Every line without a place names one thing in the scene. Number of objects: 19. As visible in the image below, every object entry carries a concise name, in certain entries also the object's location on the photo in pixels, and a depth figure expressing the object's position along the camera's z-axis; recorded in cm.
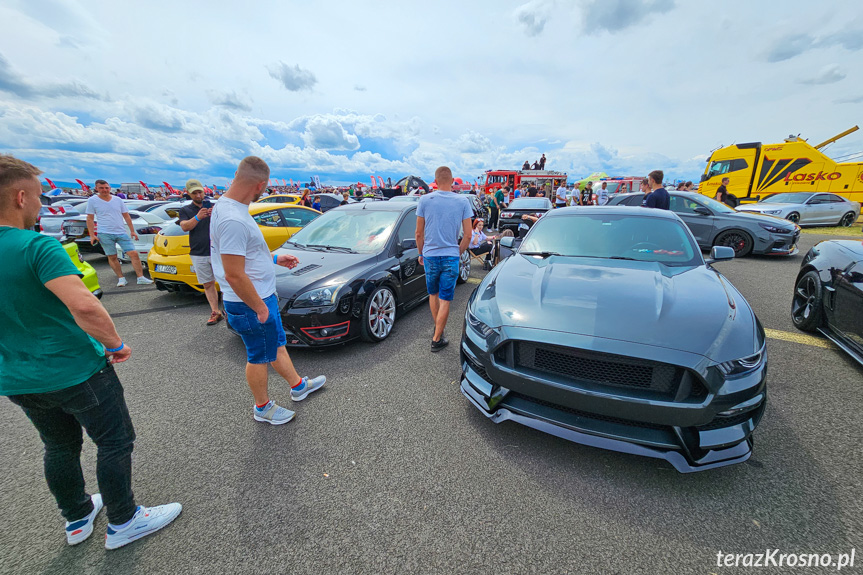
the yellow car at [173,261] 493
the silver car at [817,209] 1238
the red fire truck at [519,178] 3030
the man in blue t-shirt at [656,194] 566
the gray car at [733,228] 736
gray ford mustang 173
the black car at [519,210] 941
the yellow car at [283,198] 1391
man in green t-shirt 131
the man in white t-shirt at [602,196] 1502
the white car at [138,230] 676
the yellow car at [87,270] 368
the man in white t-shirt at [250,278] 202
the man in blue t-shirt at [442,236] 340
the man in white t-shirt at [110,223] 559
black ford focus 329
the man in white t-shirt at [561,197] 1435
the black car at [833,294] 291
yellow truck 1469
